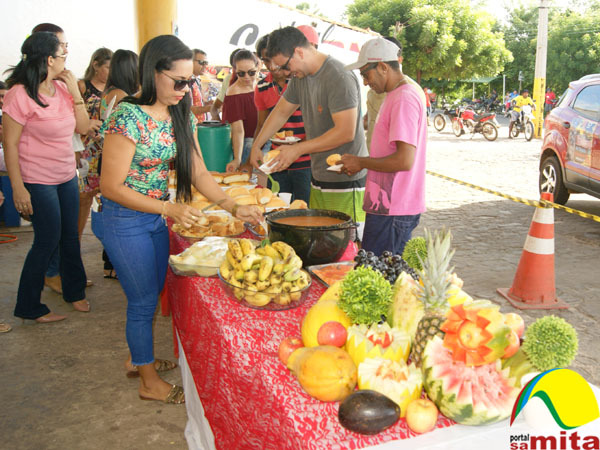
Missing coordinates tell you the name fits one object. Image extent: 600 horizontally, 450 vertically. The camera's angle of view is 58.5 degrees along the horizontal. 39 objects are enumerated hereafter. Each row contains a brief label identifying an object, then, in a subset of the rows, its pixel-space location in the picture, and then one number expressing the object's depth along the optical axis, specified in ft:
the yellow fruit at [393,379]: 4.52
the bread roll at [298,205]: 10.08
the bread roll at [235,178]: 13.34
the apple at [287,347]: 5.35
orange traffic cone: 14.38
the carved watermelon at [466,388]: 4.30
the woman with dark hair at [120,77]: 14.12
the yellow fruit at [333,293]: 5.97
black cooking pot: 7.20
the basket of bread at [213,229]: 9.48
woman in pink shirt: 11.93
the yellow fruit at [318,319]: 5.38
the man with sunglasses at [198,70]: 21.53
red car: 22.25
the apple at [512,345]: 4.47
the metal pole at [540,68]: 61.26
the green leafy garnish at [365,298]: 5.33
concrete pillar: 27.91
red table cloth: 4.47
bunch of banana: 6.41
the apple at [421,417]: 4.37
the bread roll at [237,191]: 11.36
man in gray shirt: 11.03
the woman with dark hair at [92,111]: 15.79
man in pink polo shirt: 9.50
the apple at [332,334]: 5.21
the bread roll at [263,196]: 10.69
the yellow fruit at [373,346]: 4.92
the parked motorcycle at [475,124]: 59.11
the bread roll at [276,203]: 10.53
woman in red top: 16.98
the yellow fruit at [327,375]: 4.62
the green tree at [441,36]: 104.68
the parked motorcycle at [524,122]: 58.75
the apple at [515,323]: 4.93
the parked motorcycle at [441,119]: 71.77
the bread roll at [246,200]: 10.65
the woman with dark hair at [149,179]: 7.76
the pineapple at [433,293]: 4.84
